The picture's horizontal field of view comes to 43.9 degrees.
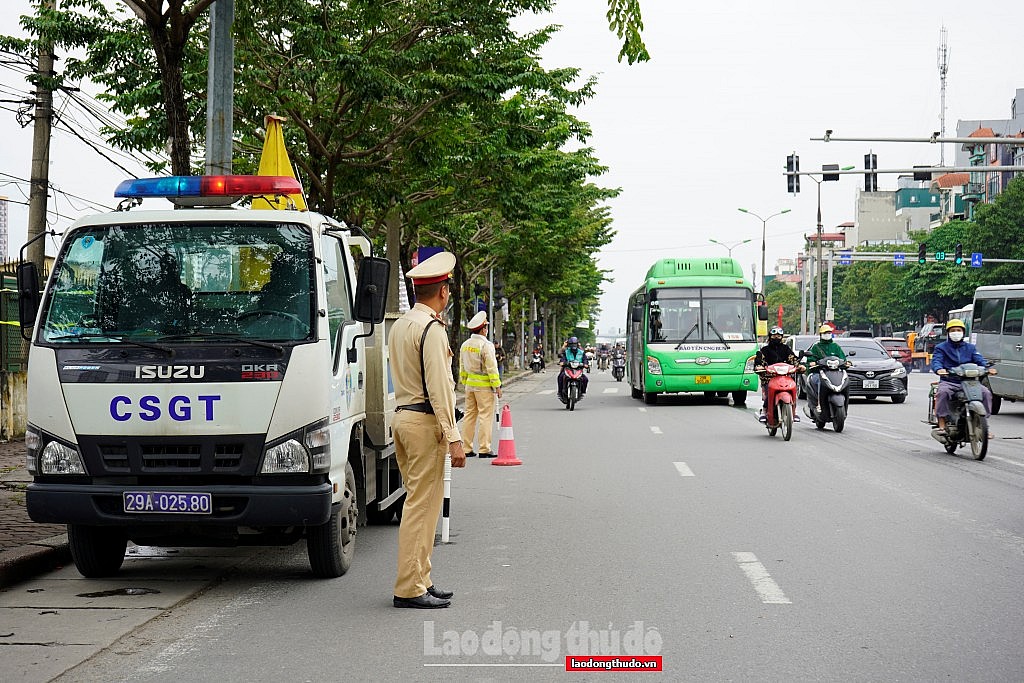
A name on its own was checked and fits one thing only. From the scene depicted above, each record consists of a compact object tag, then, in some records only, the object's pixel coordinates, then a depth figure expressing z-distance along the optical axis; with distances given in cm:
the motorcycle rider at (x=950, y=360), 1594
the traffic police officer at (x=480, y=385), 1672
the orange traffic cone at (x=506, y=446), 1539
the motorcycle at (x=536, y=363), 6894
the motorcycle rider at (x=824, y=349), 2034
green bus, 2927
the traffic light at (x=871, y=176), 2915
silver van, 2411
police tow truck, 714
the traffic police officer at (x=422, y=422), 680
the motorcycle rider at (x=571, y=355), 2861
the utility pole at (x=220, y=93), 1313
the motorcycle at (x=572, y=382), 2861
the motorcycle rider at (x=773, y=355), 1956
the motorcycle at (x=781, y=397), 1862
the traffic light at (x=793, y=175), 3123
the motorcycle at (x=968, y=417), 1536
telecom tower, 12273
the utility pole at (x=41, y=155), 1888
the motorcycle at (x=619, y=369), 5915
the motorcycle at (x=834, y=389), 1989
